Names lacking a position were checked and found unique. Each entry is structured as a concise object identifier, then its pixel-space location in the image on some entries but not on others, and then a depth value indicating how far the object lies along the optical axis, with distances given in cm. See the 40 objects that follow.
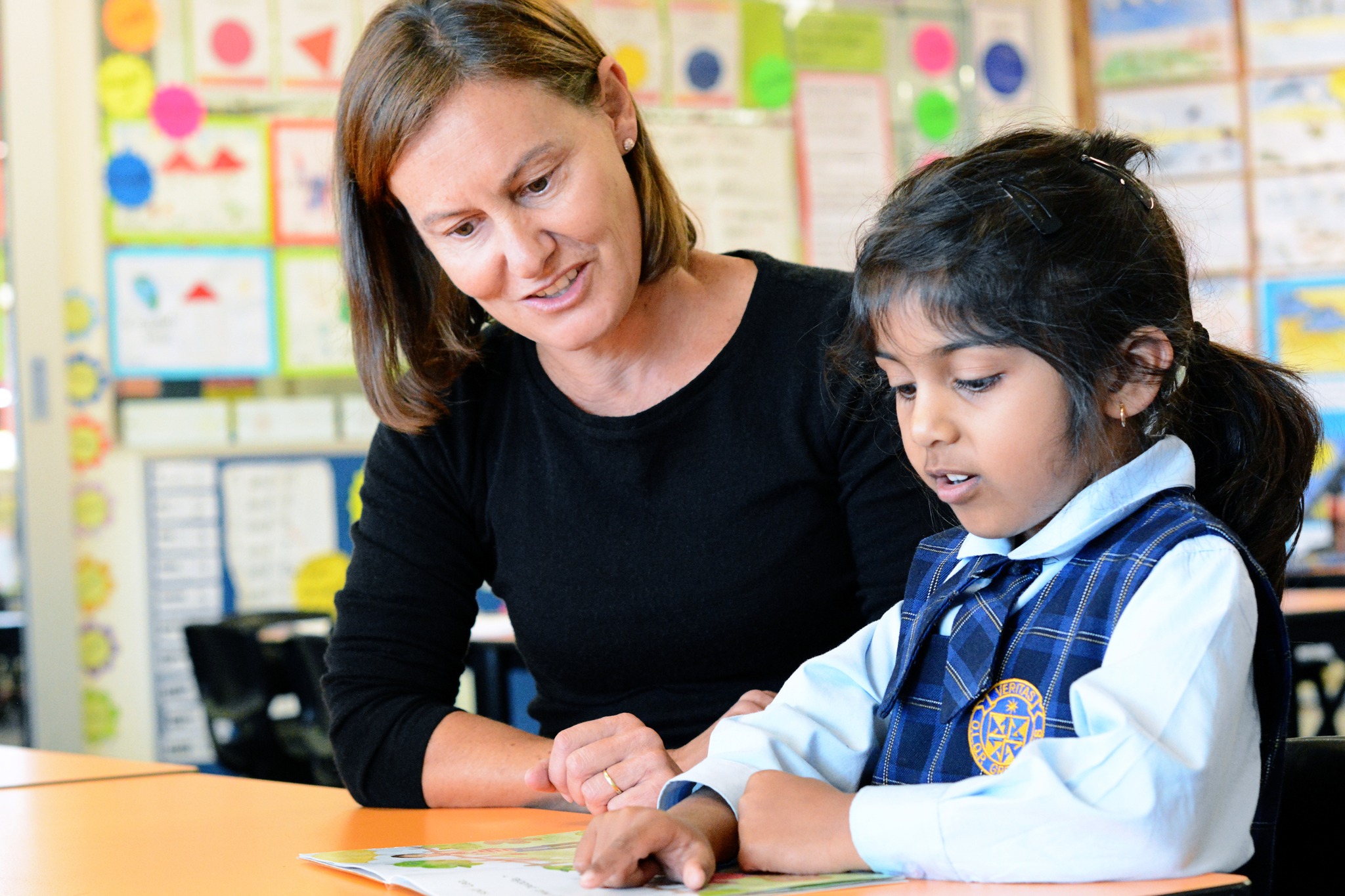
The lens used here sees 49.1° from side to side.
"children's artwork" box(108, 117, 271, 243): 336
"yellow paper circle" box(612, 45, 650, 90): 394
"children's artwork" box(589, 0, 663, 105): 394
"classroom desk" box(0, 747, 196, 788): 146
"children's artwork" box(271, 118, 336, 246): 350
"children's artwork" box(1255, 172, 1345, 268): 423
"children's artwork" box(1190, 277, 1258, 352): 416
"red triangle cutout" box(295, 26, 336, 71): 355
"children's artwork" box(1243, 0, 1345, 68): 425
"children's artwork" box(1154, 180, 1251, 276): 420
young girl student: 80
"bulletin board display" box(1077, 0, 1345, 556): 423
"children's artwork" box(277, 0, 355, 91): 354
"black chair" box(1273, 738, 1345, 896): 104
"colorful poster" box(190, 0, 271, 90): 345
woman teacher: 129
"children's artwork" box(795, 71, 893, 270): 409
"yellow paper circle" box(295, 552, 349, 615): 351
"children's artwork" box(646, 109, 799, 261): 397
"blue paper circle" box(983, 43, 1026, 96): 432
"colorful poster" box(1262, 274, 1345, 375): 422
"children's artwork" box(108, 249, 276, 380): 336
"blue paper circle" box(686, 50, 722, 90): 399
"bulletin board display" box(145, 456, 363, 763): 337
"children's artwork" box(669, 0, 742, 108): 399
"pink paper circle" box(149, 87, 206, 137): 339
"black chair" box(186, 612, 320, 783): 273
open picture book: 81
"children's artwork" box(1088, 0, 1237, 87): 428
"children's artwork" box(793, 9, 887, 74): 412
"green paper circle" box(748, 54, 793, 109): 406
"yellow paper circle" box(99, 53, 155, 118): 335
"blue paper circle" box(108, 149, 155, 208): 336
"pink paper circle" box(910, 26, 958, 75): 426
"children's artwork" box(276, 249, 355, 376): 350
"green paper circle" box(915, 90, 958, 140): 425
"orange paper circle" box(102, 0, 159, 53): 336
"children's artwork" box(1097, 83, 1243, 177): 426
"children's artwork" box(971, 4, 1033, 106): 431
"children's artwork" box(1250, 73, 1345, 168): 424
